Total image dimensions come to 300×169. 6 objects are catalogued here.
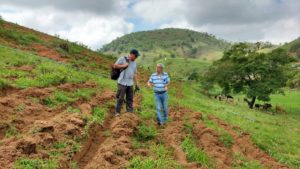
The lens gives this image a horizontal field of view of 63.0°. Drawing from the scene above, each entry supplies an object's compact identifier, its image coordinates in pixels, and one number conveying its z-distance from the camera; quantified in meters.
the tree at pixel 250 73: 24.65
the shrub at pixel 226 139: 7.11
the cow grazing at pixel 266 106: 25.91
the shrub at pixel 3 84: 7.53
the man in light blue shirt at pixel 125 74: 7.11
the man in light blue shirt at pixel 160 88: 7.50
